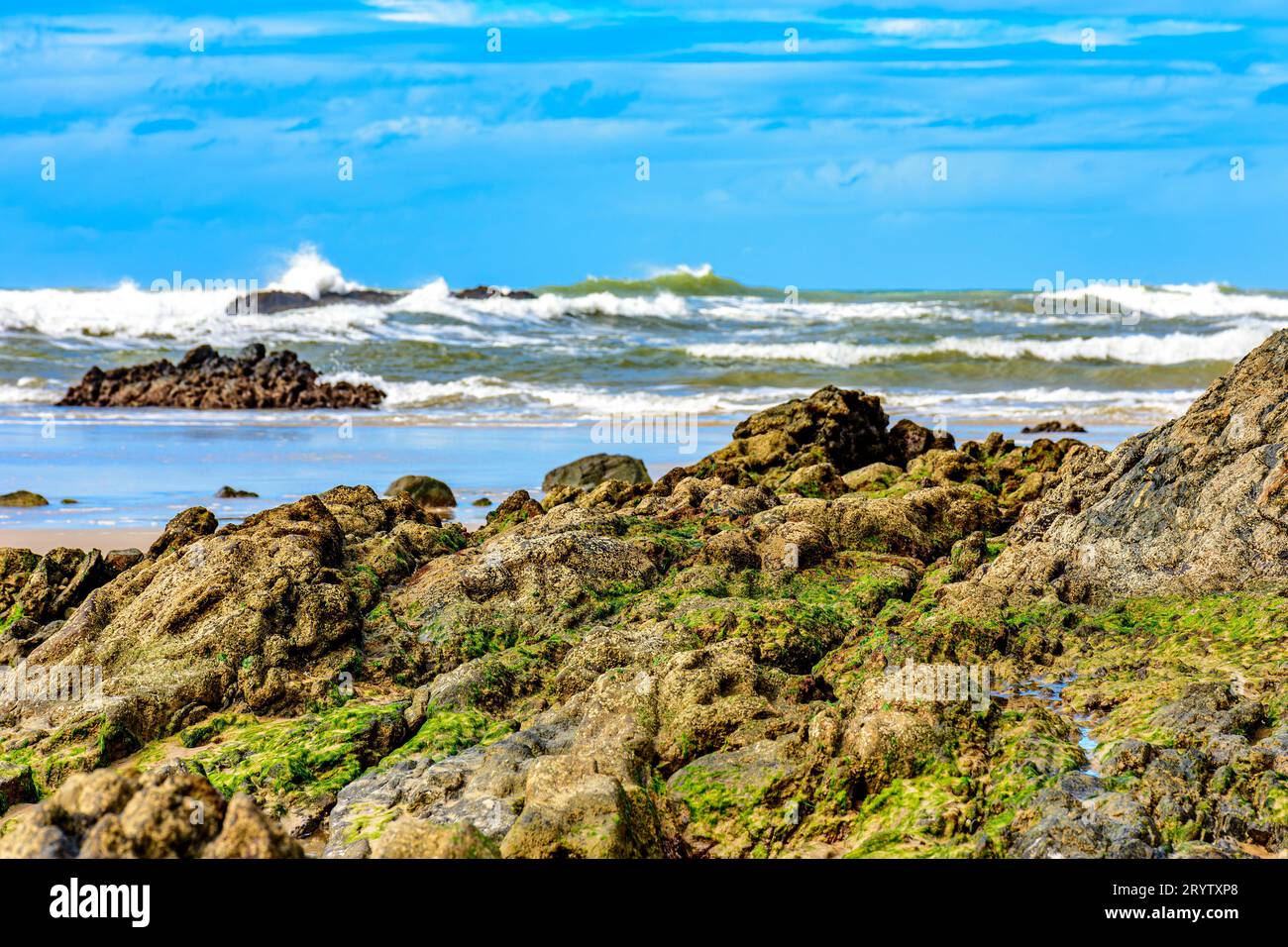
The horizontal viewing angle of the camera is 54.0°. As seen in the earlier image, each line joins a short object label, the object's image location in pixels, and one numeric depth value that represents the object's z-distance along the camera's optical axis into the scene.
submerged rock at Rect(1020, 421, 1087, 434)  16.31
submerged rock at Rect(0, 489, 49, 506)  9.97
